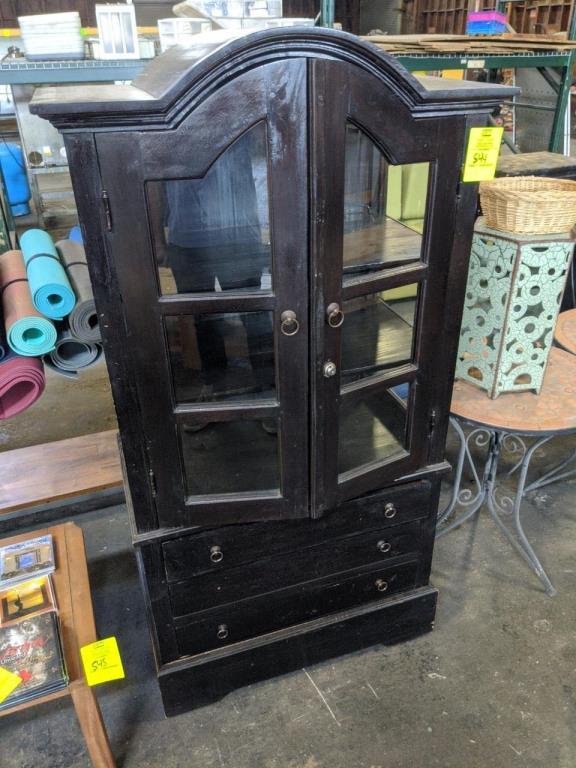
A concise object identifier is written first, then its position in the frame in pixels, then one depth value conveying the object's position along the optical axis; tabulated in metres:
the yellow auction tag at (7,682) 1.28
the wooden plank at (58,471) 1.91
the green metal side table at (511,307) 1.59
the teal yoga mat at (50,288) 1.51
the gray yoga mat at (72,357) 1.66
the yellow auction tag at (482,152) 1.17
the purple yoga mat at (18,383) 1.58
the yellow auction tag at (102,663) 1.33
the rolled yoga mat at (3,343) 1.59
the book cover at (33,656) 1.29
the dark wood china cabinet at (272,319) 0.99
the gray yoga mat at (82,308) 1.55
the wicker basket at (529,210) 1.52
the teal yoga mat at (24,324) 1.52
